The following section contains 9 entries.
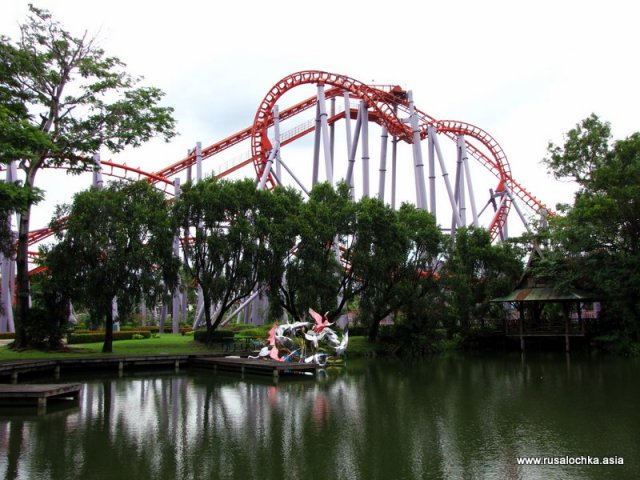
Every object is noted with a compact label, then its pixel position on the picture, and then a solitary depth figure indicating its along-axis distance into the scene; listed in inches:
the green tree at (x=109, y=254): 901.8
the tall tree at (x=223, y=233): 988.6
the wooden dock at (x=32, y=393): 490.6
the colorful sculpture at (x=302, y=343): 828.6
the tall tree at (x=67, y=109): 837.8
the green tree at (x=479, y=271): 1167.2
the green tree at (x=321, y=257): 989.2
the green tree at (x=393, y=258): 1024.2
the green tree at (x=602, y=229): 974.4
